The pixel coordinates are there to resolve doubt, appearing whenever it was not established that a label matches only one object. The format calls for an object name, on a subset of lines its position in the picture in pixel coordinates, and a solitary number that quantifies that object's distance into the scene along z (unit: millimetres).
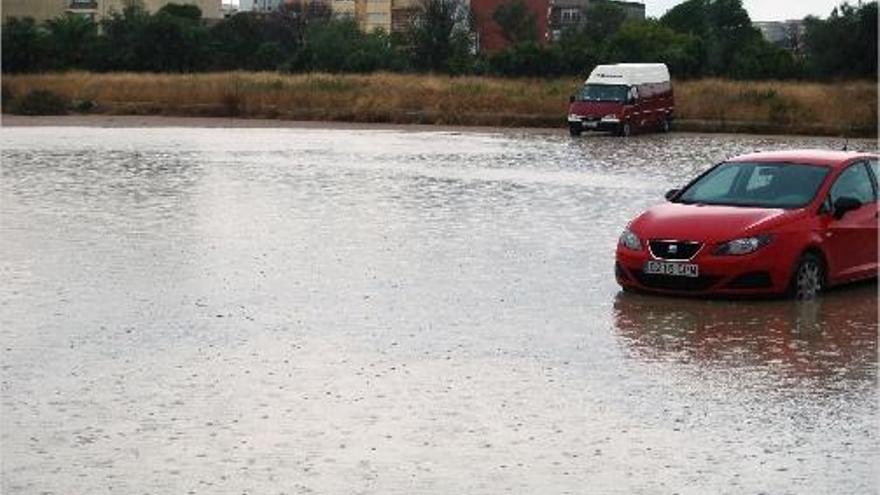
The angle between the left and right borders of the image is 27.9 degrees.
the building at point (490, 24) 172125
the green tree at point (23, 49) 82375
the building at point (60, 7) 158375
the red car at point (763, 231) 15102
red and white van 49531
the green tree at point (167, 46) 92250
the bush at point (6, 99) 63934
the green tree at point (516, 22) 157375
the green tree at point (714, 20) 125062
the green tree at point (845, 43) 74938
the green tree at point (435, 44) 92625
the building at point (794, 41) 150362
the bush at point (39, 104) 62688
